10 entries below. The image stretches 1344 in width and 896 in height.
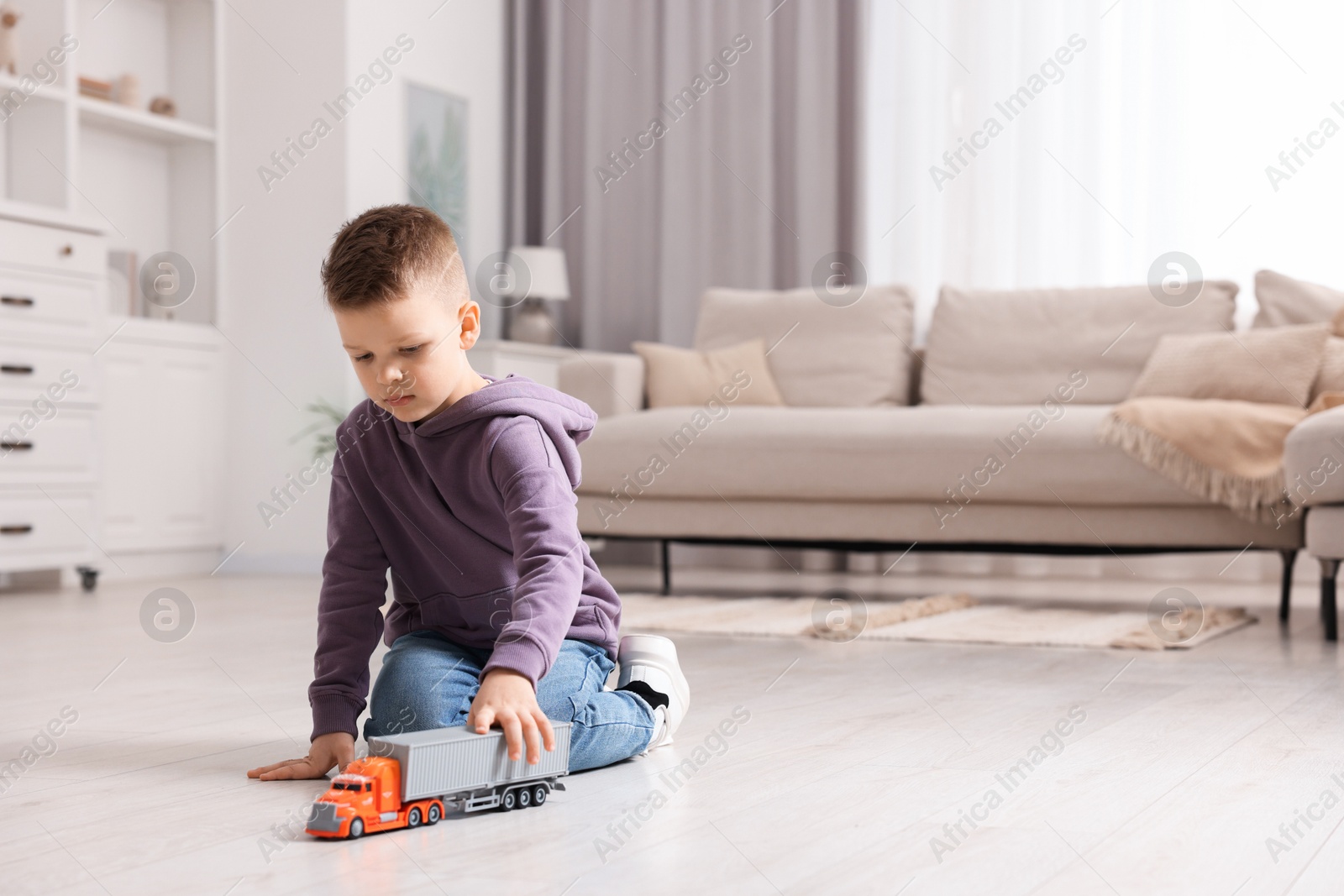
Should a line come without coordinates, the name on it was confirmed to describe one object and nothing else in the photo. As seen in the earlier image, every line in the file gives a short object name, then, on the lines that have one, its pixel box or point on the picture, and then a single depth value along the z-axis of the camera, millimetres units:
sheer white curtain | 3996
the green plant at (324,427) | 4281
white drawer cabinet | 3428
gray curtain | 4676
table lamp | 4695
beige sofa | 3027
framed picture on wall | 4633
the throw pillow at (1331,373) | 3148
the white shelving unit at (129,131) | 3877
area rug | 2473
